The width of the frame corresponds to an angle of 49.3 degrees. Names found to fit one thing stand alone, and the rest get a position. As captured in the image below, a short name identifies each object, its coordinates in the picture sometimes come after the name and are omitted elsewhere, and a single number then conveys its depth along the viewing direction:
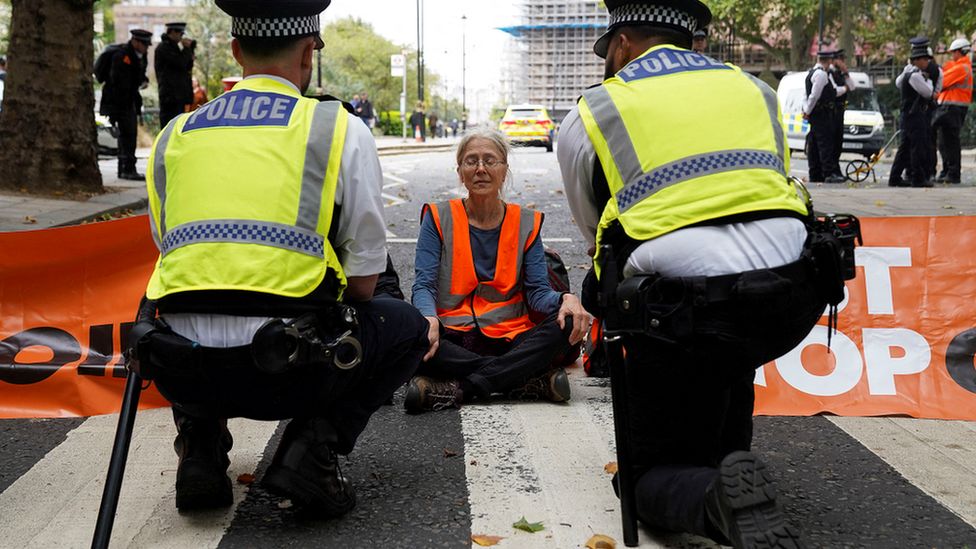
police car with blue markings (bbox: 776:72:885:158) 24.53
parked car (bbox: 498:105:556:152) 35.31
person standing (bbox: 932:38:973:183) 16.08
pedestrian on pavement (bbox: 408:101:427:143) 53.12
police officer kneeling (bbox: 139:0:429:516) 3.04
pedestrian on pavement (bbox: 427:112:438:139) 69.44
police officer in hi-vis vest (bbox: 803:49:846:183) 16.41
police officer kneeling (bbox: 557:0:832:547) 2.86
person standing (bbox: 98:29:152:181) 14.70
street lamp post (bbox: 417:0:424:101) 52.31
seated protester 5.03
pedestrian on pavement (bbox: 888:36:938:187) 15.60
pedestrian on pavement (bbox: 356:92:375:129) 44.16
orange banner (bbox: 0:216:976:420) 4.82
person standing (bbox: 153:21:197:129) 15.63
